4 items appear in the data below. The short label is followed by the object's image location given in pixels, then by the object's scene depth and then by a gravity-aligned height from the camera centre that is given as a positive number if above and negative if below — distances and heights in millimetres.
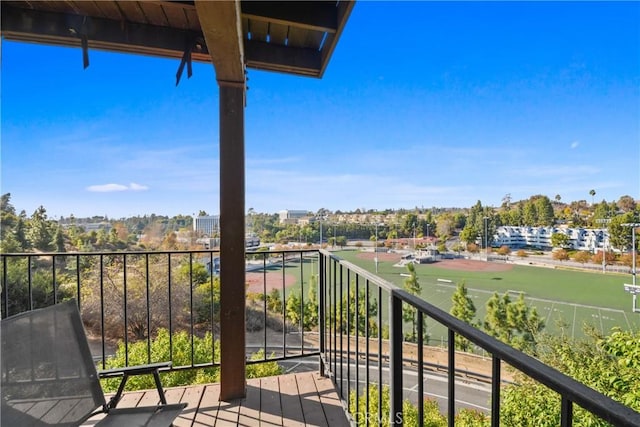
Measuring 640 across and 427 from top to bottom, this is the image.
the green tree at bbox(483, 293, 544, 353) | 19328 -6739
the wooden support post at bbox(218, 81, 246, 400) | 2072 -158
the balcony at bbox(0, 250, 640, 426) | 568 -621
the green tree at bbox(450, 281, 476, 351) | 19656 -5772
